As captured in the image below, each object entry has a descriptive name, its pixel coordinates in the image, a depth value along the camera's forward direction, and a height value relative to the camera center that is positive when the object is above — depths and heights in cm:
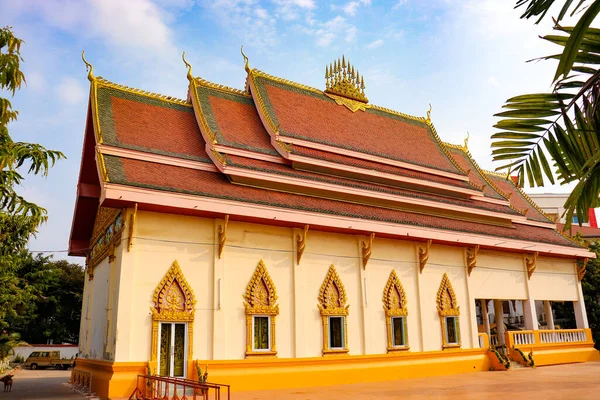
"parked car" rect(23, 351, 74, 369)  2856 -104
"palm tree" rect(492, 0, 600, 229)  238 +103
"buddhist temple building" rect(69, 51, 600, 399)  1119 +225
